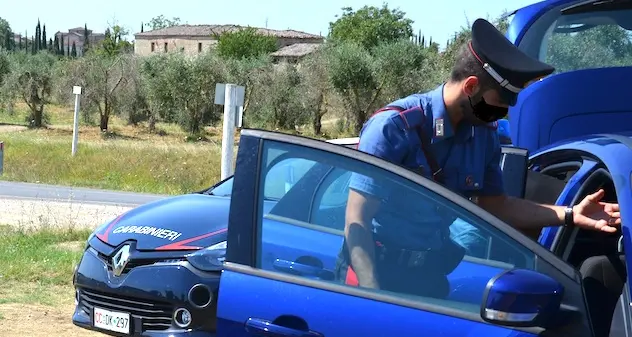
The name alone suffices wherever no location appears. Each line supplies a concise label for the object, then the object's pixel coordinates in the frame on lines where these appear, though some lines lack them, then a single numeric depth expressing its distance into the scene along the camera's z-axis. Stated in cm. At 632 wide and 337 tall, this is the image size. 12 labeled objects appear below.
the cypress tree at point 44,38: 14284
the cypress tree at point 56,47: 13260
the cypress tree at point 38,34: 14000
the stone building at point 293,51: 9941
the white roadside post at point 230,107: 1166
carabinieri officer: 294
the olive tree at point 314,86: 5575
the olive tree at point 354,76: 5353
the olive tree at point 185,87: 5619
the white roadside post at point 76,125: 3102
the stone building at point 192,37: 12612
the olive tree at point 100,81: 5728
